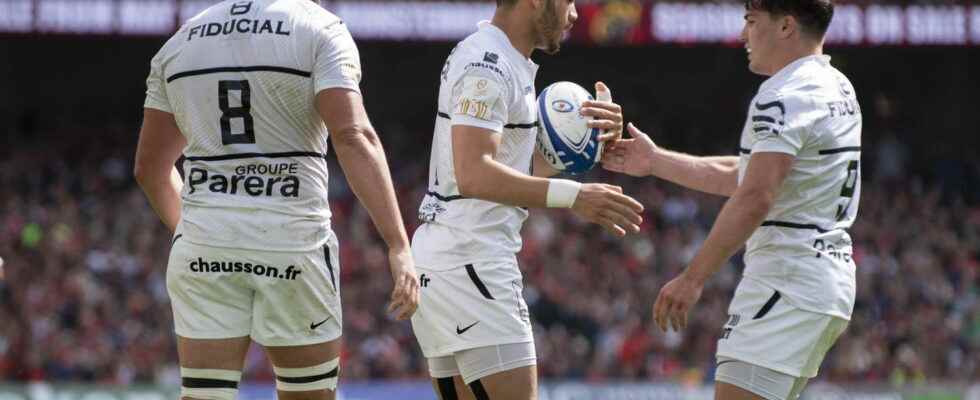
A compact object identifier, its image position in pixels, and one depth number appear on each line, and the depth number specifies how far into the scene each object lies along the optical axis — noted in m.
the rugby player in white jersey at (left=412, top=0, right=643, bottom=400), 10.12
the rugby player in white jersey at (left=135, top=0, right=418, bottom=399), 9.55
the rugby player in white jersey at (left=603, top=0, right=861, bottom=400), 9.98
